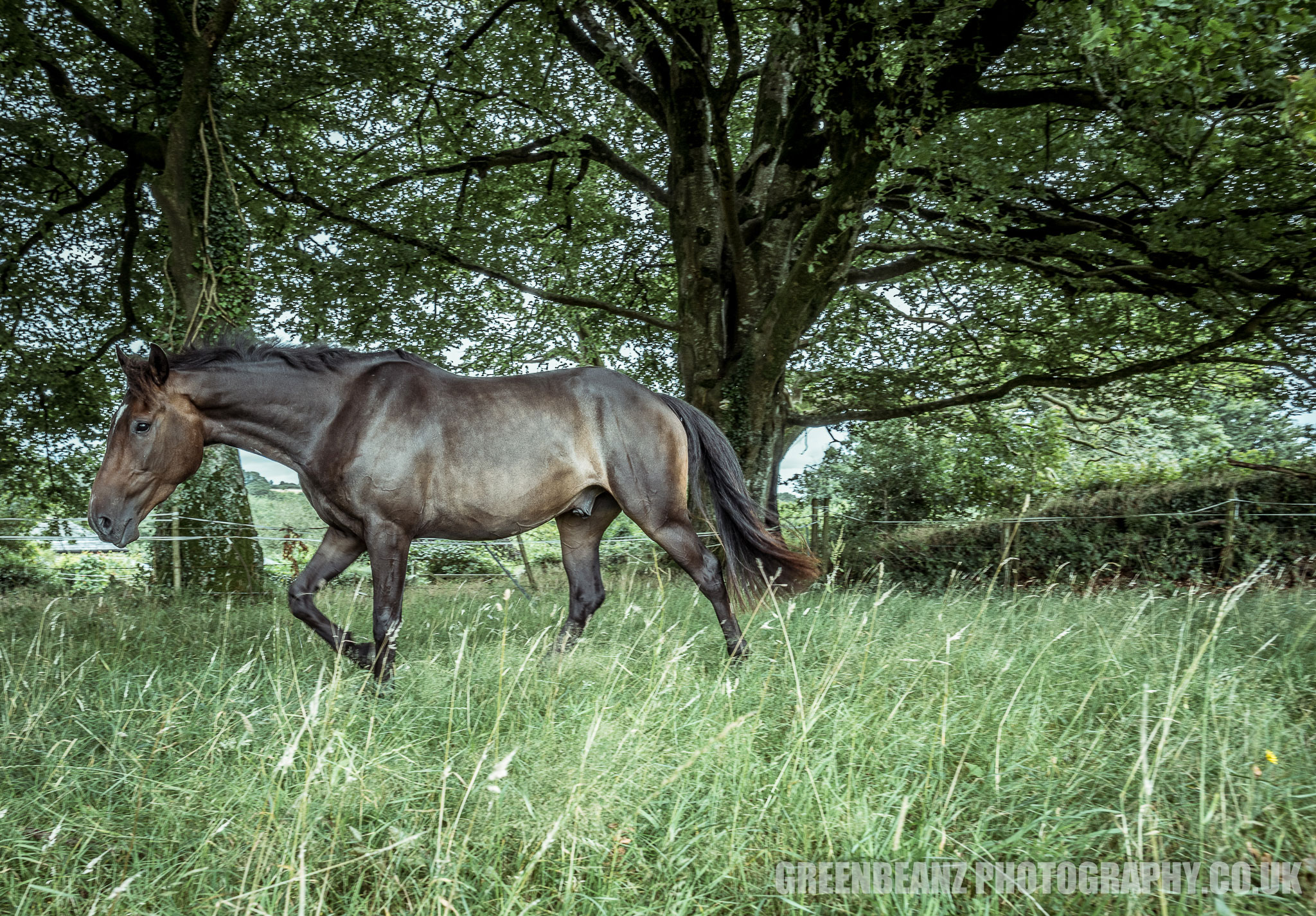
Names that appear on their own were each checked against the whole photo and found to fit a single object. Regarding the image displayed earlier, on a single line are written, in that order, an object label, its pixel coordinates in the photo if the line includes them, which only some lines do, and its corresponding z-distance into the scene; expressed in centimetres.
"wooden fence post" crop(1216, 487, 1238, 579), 1004
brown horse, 439
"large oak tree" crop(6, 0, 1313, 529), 686
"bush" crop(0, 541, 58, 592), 1303
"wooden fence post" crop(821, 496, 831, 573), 1179
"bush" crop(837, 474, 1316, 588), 1009
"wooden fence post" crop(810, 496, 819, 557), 1225
